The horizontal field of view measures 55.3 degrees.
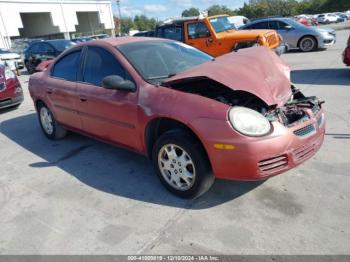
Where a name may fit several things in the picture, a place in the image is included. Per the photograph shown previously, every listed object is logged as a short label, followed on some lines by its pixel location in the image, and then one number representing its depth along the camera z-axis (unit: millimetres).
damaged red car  3025
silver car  13859
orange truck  10570
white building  40625
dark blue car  15383
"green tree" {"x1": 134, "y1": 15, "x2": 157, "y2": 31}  95438
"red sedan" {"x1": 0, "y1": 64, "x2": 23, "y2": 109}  8070
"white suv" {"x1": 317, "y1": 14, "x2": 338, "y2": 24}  42375
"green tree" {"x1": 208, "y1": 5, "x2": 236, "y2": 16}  96525
